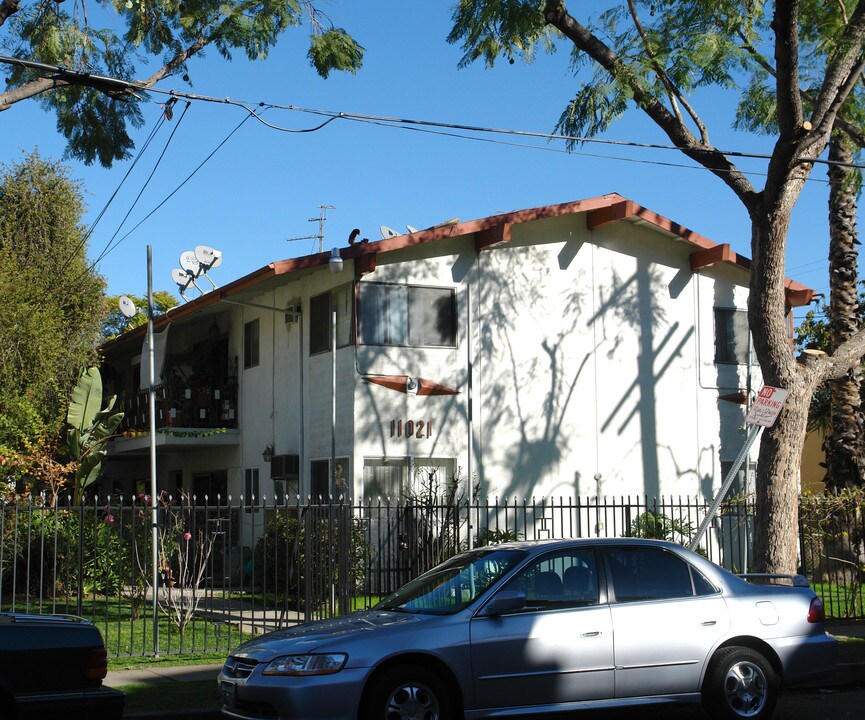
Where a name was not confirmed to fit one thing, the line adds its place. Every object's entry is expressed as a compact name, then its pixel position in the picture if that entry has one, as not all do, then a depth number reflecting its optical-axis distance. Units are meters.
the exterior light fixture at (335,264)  16.38
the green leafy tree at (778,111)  13.56
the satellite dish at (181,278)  22.03
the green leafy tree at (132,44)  14.76
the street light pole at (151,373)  14.22
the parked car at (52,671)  6.39
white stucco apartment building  18.50
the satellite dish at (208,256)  21.30
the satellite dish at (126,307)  19.30
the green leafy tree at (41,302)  20.59
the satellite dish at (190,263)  21.55
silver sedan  7.31
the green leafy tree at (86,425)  20.42
